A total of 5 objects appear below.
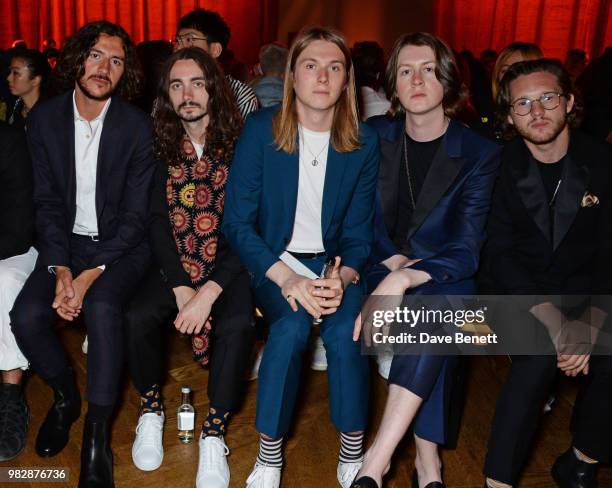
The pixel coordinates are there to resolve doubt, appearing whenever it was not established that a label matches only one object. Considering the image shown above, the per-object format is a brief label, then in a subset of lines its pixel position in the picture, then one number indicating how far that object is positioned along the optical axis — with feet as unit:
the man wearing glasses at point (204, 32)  12.12
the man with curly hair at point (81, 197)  8.08
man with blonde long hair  7.45
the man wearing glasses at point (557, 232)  7.50
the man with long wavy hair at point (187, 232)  7.98
